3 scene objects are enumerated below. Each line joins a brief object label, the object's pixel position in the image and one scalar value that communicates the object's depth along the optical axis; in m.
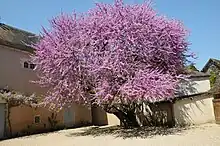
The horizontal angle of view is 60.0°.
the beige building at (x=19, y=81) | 11.79
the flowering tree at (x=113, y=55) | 10.01
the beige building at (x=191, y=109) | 12.33
